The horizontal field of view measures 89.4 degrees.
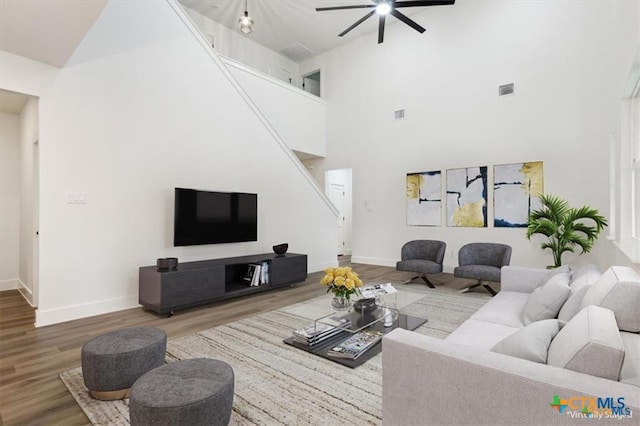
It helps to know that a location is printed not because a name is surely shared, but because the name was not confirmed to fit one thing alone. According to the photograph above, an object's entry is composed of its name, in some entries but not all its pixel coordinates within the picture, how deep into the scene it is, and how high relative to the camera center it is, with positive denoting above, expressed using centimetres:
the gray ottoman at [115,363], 198 -95
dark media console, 365 -91
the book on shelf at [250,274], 466 -94
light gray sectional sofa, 105 -60
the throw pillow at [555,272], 279 -56
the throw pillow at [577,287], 198 -54
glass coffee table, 258 -106
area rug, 186 -118
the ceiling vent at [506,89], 568 +214
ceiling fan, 429 +281
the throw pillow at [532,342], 134 -59
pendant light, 581 +338
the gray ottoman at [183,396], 148 -89
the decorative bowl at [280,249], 523 -63
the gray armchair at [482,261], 457 -80
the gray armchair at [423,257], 506 -82
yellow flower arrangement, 293 -65
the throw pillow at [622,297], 158 -46
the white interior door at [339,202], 893 +22
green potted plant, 452 -24
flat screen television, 434 -10
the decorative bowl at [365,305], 315 -94
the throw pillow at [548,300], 220 -65
